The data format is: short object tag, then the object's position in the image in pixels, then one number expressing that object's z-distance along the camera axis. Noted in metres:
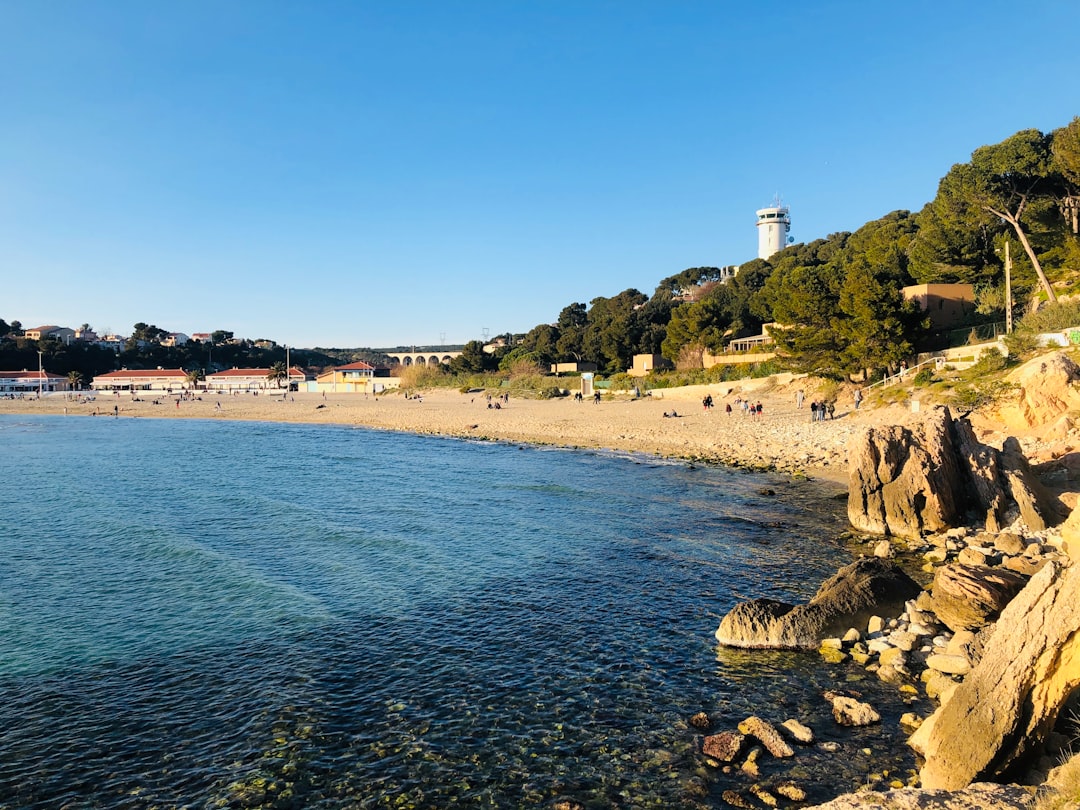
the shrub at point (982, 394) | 27.97
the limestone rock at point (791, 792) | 7.68
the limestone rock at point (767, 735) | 8.63
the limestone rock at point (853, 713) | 9.27
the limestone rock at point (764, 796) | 7.65
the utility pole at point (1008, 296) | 38.71
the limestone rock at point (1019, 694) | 7.06
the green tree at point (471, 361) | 106.62
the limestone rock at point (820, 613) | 11.89
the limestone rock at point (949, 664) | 10.08
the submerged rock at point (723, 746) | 8.63
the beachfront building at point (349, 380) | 125.00
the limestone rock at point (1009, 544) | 15.40
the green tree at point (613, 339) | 85.38
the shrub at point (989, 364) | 32.41
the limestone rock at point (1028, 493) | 17.09
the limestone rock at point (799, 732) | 8.89
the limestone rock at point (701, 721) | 9.44
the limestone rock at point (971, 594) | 11.52
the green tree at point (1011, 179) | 41.62
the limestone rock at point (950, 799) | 5.86
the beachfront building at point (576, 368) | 92.94
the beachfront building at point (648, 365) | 76.88
